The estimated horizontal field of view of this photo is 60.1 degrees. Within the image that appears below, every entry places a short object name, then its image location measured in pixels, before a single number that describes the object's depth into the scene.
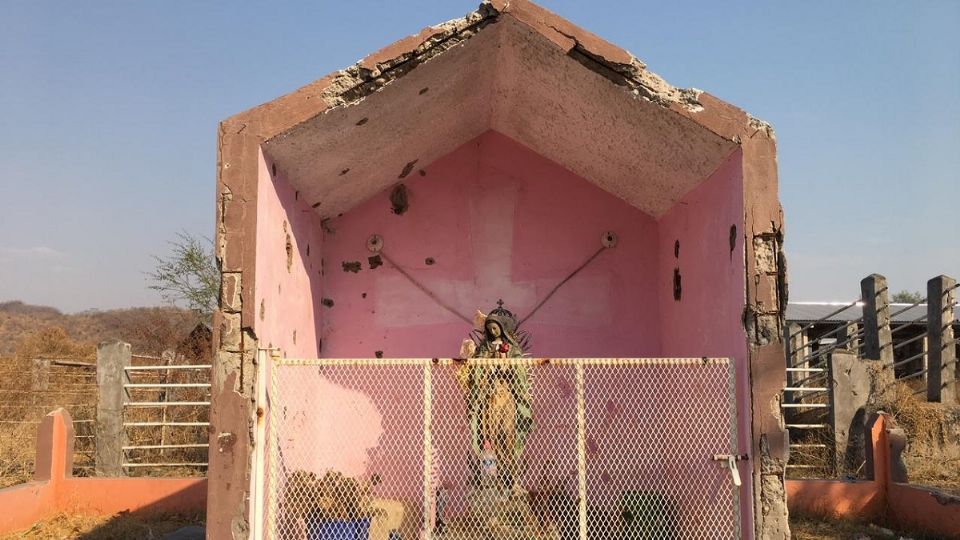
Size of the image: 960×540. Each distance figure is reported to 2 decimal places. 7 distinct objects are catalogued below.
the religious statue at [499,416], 7.45
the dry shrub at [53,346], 22.58
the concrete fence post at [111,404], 11.00
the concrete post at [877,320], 12.59
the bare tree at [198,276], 21.95
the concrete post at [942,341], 11.64
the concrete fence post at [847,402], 10.91
